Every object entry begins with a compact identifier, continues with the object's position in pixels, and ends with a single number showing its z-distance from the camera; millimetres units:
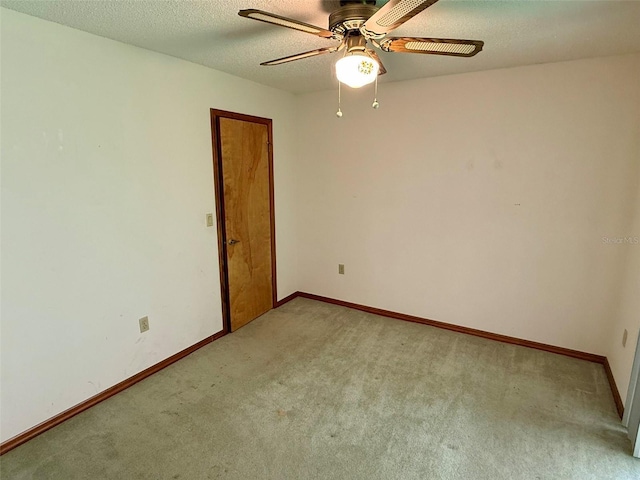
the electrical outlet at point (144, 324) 2566
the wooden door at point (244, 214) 3088
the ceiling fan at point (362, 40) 1496
